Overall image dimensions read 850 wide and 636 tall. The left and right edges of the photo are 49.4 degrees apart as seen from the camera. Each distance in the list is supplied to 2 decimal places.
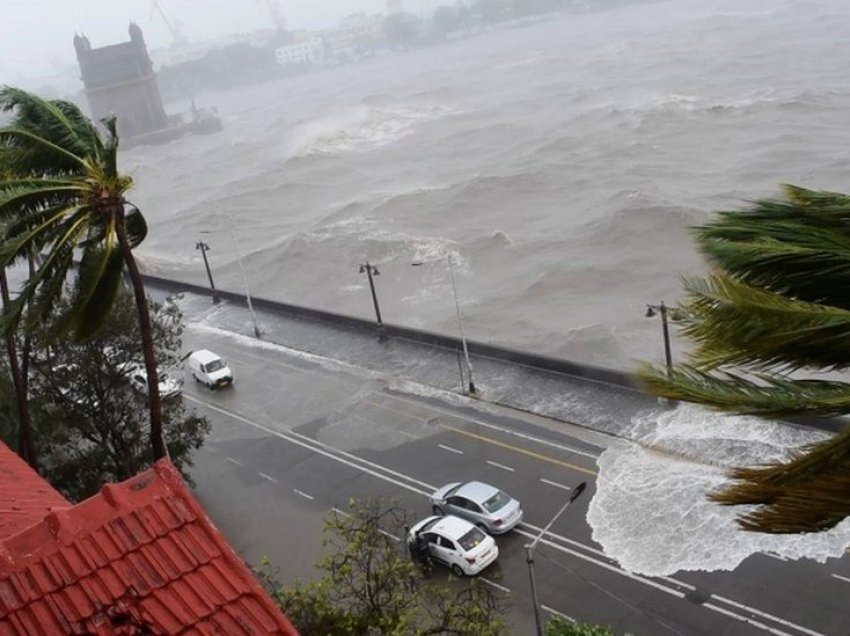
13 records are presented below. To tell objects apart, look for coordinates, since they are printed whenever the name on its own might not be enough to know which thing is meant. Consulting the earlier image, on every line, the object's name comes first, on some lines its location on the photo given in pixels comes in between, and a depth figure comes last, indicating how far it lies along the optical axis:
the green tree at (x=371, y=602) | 14.32
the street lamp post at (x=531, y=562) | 16.97
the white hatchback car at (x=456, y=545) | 22.03
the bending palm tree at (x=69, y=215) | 14.61
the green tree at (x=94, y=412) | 25.05
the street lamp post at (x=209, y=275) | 47.12
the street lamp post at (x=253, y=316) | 43.32
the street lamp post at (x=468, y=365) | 33.00
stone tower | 170.62
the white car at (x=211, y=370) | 37.34
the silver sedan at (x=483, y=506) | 23.56
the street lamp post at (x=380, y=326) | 38.89
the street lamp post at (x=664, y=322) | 27.51
